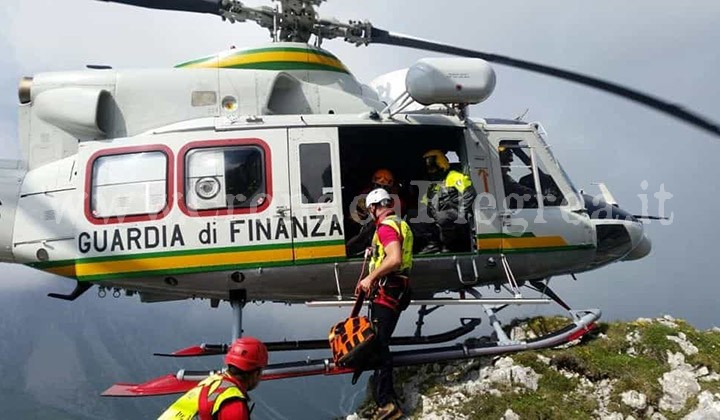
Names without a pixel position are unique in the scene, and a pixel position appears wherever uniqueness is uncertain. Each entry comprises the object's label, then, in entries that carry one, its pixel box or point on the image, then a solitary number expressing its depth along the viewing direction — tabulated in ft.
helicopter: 25.09
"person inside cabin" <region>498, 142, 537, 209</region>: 27.94
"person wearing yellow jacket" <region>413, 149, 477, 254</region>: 26.35
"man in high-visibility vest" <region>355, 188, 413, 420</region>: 20.45
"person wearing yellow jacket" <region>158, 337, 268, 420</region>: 10.43
